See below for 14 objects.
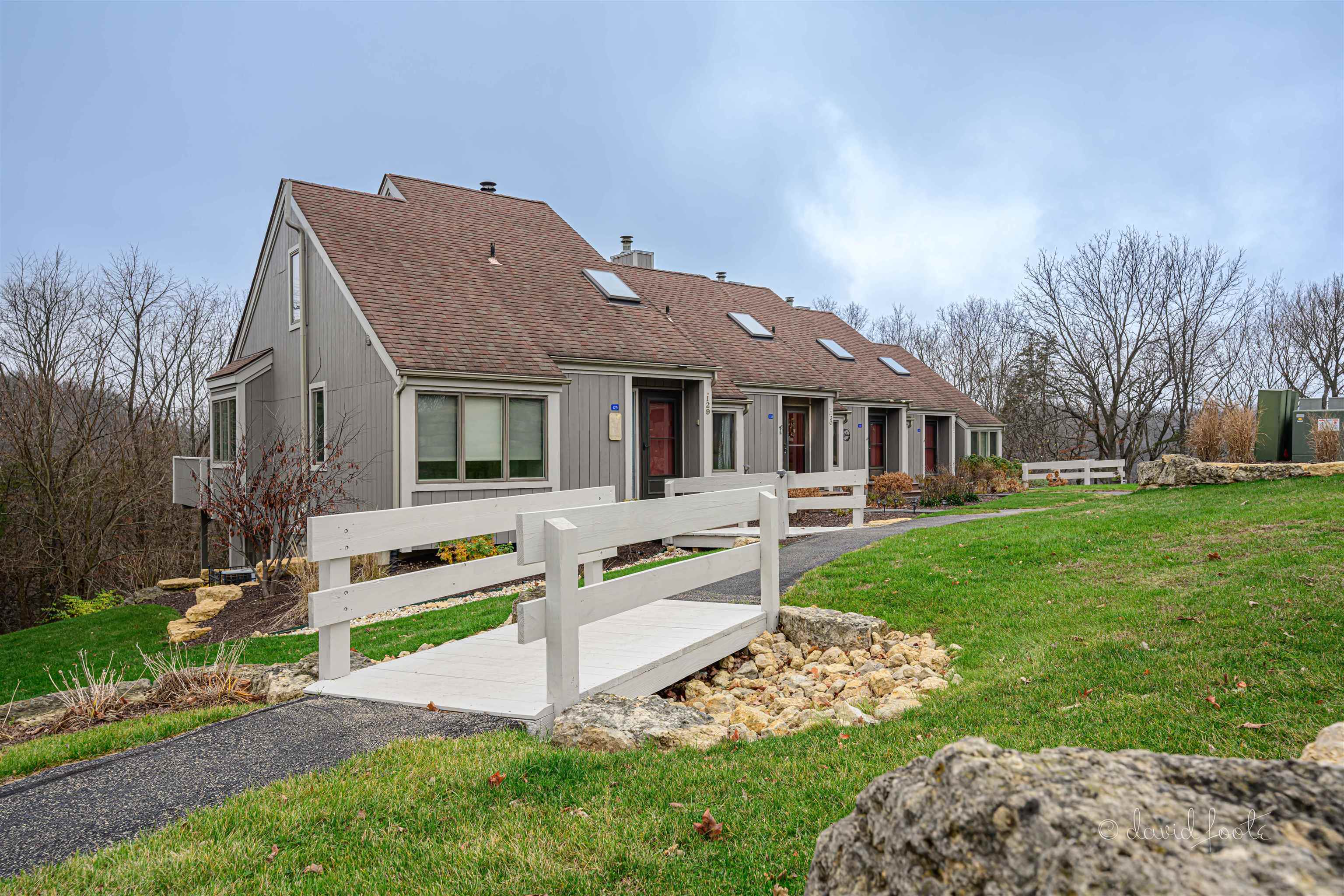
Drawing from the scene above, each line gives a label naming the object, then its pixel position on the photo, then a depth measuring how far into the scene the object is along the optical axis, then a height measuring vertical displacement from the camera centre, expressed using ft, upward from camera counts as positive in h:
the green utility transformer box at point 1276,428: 53.36 +1.29
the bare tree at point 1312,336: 112.47 +15.59
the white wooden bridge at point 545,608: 15.69 -3.19
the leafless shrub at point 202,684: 18.72 -5.23
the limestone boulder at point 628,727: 14.15 -4.80
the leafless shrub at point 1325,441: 51.47 +0.44
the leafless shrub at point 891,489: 71.32 -3.30
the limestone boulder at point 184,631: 35.53 -7.63
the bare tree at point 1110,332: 110.63 +15.82
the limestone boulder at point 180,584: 59.31 -8.99
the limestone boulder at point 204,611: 40.70 -7.59
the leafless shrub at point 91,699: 18.49 -5.46
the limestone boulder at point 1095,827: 4.37 -2.18
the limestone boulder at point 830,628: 23.13 -5.00
